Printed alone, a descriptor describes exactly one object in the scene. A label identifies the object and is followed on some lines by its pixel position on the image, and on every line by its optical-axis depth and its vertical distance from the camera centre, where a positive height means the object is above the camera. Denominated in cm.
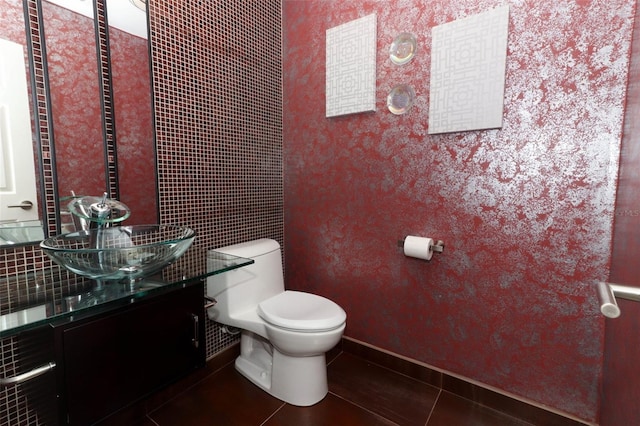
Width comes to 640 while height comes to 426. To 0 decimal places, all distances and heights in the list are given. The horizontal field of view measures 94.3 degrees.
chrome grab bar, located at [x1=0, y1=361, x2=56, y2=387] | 85 -56
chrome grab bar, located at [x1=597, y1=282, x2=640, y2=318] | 55 -22
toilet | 144 -71
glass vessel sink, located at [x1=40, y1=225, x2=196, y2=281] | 91 -25
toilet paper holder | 155 -33
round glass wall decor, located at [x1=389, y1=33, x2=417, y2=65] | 158 +72
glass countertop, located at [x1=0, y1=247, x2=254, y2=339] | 79 -35
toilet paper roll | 153 -33
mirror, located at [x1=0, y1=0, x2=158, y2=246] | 116 +29
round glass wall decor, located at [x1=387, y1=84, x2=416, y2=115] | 160 +46
